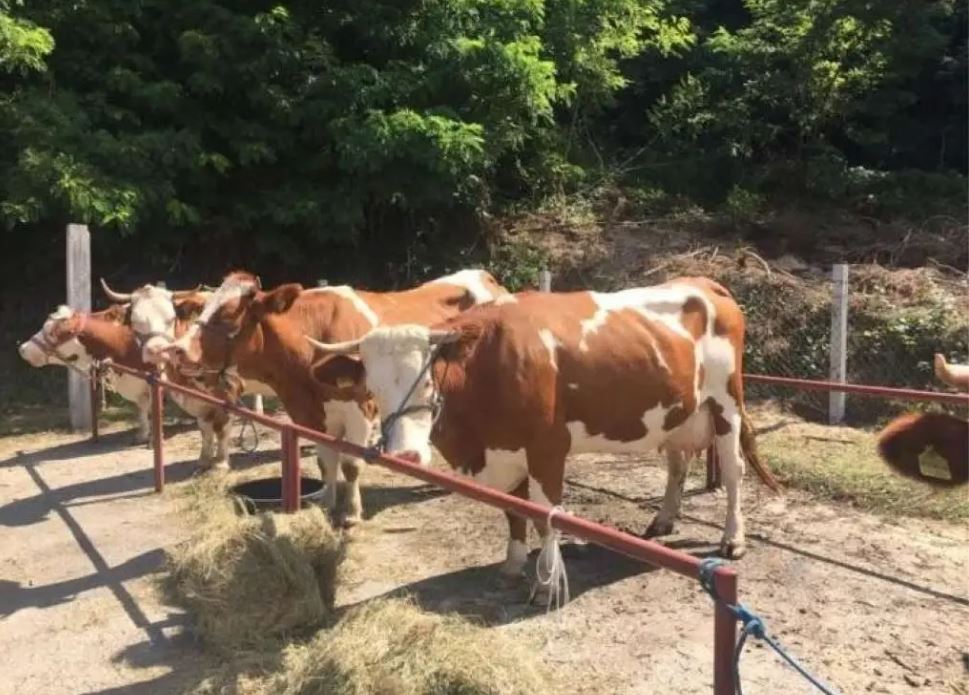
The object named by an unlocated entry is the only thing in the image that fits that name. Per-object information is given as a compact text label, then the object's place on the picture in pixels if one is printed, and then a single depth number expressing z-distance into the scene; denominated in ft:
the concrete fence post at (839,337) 31.63
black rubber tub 20.66
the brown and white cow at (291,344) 20.21
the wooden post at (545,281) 35.76
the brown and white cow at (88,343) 30.50
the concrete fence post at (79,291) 33.50
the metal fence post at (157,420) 22.92
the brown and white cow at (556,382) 14.57
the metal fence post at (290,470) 14.79
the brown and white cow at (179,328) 26.58
